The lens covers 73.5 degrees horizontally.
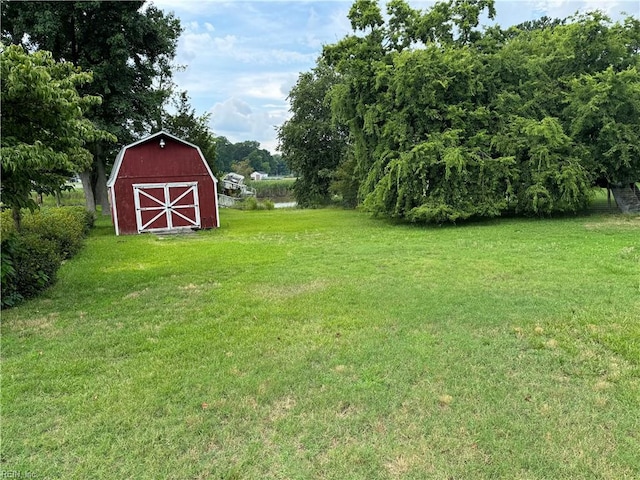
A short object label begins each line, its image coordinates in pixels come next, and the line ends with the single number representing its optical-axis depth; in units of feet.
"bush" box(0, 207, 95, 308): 16.55
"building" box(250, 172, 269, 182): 245.65
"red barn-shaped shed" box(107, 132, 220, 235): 47.19
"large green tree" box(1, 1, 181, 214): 50.52
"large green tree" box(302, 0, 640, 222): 43.42
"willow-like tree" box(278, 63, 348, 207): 101.65
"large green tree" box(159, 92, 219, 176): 76.33
